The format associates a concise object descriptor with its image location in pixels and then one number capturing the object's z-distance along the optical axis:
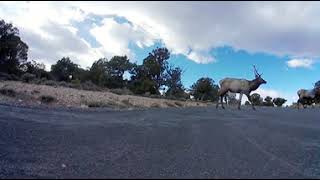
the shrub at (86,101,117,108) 10.65
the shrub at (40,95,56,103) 10.51
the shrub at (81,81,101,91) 19.49
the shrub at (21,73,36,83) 18.96
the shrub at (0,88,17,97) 10.79
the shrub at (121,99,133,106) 12.60
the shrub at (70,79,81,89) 19.37
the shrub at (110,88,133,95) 19.80
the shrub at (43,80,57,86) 18.54
